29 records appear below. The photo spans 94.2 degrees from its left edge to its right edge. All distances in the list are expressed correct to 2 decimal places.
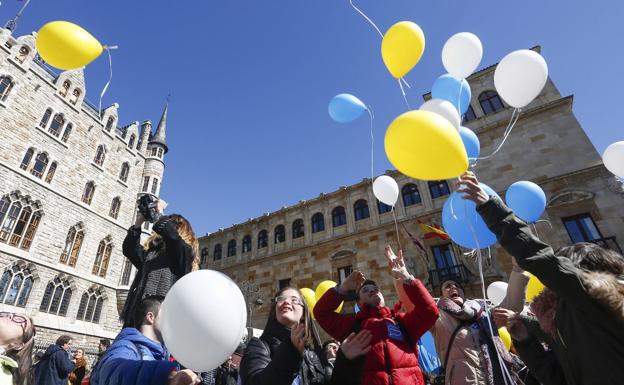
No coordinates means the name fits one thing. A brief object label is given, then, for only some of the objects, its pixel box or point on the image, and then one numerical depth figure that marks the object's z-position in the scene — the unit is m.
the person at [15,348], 1.90
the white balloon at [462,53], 3.76
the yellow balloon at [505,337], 4.15
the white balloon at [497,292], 4.74
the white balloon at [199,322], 1.49
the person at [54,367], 4.80
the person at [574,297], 1.30
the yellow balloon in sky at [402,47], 3.75
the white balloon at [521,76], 3.30
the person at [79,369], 6.70
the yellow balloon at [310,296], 5.84
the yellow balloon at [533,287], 3.57
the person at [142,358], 1.36
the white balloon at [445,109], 3.10
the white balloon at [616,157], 4.08
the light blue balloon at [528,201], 4.41
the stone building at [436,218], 10.66
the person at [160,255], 2.46
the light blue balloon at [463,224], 3.53
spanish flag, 12.77
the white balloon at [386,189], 4.99
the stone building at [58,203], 13.16
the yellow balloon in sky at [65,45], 3.40
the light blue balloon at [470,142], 3.78
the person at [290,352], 1.40
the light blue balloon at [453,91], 4.07
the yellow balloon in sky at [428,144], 2.30
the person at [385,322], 2.22
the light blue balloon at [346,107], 4.73
